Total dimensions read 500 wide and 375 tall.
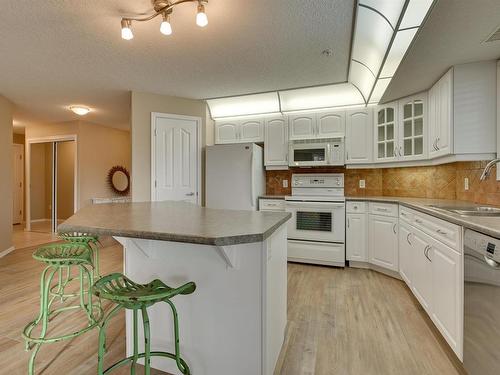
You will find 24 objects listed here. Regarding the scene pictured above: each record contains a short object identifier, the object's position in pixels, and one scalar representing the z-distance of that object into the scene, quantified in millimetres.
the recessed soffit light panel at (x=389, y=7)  1896
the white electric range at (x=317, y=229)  3375
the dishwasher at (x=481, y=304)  1207
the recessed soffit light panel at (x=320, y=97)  3498
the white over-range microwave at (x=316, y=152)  3611
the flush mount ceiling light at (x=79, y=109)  4192
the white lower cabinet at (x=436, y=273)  1592
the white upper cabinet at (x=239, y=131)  4066
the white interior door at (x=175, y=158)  3688
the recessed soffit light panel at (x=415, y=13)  1684
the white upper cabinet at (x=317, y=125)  3688
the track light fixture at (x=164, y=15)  1712
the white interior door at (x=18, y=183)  6477
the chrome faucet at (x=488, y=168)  1724
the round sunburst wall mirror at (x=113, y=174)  5797
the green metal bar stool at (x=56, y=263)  1553
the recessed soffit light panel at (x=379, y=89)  2851
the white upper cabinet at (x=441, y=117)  2371
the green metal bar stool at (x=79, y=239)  2088
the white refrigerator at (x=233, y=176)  3670
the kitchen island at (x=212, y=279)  1234
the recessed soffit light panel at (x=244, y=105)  3855
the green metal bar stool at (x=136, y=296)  1029
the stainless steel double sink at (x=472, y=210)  1873
